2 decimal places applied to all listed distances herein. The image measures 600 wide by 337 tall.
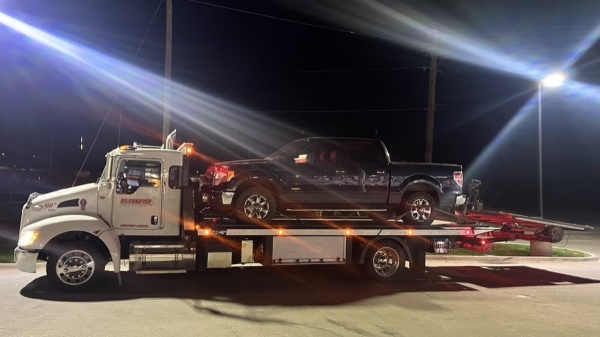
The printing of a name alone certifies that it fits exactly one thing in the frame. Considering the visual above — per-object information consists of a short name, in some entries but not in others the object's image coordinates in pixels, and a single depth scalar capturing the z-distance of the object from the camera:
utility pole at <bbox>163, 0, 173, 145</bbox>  14.90
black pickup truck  9.13
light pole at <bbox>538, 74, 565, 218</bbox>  17.63
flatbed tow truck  7.97
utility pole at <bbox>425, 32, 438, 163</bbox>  18.67
